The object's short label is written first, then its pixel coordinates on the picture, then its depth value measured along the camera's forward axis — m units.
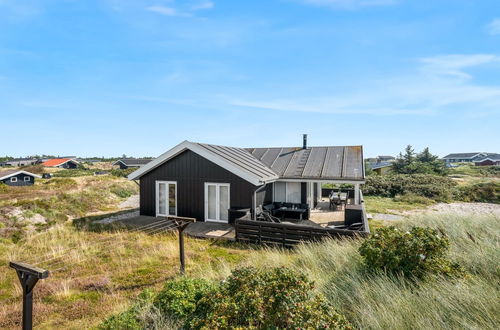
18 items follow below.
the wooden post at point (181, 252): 6.56
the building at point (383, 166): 39.88
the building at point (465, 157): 95.32
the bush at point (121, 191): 24.39
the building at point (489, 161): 76.75
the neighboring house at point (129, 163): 68.81
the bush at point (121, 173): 43.96
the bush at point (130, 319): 3.90
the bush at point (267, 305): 2.94
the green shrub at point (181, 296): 4.06
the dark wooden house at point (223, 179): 12.10
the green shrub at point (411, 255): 4.79
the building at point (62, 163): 71.66
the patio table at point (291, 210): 12.78
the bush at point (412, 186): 24.42
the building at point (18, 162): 79.82
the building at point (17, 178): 34.54
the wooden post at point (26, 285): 3.66
